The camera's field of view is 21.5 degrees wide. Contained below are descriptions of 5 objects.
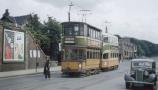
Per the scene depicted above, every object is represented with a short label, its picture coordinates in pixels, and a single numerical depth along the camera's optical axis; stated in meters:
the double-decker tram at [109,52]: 46.99
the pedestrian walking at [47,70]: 33.28
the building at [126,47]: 148.04
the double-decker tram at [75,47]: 36.47
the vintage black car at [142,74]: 24.78
